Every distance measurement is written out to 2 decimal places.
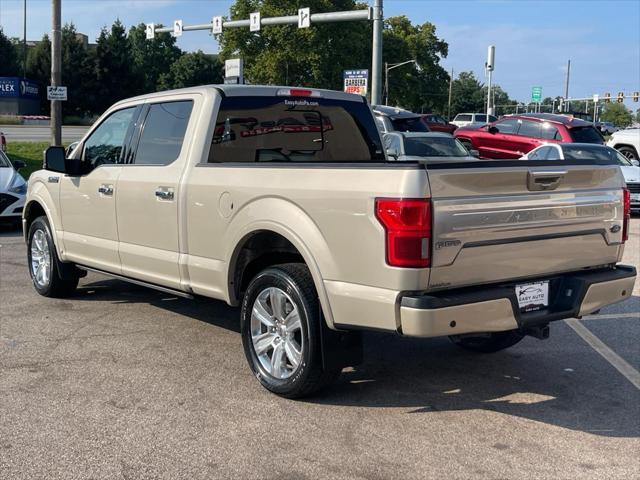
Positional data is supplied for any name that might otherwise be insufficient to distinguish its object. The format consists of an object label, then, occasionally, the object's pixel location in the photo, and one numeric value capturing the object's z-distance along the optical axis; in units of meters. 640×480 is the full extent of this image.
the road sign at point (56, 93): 19.05
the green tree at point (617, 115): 116.12
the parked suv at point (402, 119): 19.82
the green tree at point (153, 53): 99.19
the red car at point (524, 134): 18.97
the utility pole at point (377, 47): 21.50
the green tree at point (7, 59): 70.69
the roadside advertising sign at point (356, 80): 21.47
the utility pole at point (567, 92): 86.03
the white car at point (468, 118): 50.38
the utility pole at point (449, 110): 92.56
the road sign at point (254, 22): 29.09
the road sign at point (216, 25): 30.41
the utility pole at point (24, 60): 69.62
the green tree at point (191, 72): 93.81
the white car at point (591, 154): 14.27
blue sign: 62.75
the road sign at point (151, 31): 34.08
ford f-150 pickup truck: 3.90
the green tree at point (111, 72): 69.06
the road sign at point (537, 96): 64.69
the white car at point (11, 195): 12.12
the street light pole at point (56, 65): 19.08
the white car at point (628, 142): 18.83
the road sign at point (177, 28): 31.70
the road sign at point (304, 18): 26.67
